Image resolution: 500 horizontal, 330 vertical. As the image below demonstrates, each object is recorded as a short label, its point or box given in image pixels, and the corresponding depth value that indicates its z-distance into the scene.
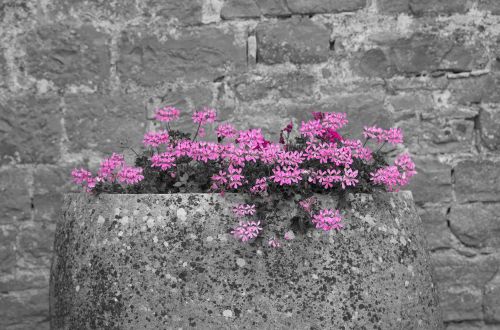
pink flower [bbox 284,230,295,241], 2.24
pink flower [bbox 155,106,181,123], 2.48
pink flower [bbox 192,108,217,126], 2.47
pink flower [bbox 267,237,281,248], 2.22
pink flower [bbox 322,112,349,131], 2.43
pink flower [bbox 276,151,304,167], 2.30
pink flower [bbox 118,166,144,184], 2.31
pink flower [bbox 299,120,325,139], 2.39
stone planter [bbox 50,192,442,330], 2.21
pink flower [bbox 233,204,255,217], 2.23
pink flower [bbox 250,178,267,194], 2.26
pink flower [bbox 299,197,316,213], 2.23
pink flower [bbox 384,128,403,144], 2.42
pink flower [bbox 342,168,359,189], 2.27
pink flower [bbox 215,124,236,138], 2.42
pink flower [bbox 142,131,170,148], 2.41
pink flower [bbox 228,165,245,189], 2.27
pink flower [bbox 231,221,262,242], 2.21
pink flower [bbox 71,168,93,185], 2.39
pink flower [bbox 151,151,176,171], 2.34
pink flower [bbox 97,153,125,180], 2.39
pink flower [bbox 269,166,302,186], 2.26
